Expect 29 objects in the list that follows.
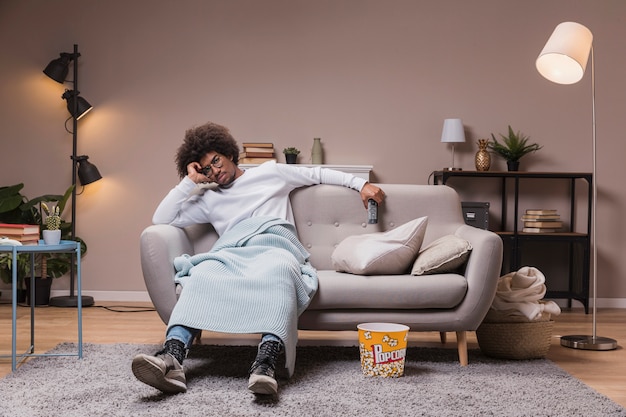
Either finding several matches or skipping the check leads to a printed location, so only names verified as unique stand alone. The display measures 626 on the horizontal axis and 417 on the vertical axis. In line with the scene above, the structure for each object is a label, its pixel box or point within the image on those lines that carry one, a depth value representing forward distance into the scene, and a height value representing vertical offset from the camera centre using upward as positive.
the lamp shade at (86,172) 4.62 +0.18
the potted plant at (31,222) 4.49 -0.15
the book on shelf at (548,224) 4.57 -0.10
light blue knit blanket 2.40 -0.31
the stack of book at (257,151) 4.59 +0.33
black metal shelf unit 4.54 -0.20
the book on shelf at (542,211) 4.57 -0.02
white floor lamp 3.34 +0.71
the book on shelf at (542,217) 4.58 -0.06
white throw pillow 2.85 -0.19
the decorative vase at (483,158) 4.64 +0.31
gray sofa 2.74 -0.34
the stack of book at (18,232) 2.73 -0.13
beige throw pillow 2.81 -0.21
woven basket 2.94 -0.54
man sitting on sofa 2.33 -0.22
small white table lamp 4.57 +0.47
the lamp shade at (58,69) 4.62 +0.83
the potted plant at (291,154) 4.60 +0.31
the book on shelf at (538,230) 4.57 -0.14
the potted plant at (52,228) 2.84 -0.12
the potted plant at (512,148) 4.63 +0.38
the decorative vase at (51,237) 2.83 -0.15
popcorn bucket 2.53 -0.52
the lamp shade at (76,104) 4.64 +0.62
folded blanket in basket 2.96 -0.37
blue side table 2.61 -0.29
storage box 4.48 -0.05
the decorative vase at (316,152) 4.63 +0.33
